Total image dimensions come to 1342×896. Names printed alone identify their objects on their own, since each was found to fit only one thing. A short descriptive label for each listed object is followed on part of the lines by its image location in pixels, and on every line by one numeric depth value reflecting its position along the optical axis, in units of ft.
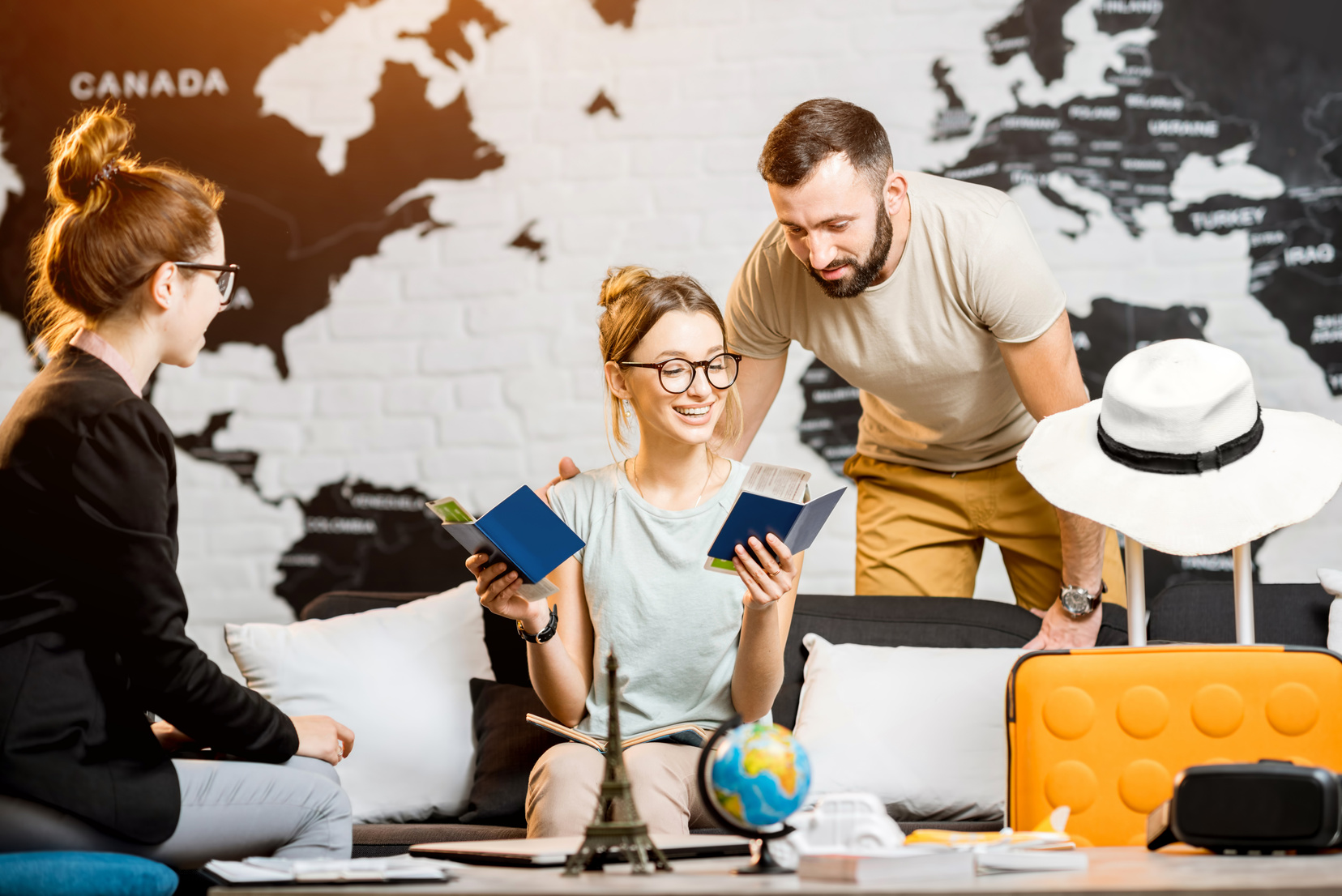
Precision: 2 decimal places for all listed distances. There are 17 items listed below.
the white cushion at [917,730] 12.97
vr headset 9.63
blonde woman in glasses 12.02
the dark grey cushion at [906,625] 13.61
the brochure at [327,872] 9.51
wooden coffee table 9.03
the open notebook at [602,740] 11.84
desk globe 9.56
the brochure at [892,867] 9.25
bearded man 12.66
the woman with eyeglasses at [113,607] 10.34
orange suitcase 11.21
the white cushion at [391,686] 13.47
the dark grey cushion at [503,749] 13.25
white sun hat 11.20
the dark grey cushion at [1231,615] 13.25
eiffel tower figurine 9.67
